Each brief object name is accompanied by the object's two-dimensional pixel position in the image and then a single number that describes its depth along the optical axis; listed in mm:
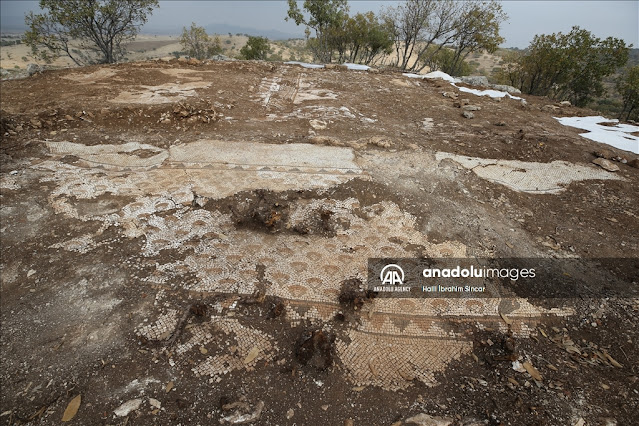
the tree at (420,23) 15399
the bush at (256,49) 21625
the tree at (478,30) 14602
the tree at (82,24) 12234
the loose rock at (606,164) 5645
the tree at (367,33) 18438
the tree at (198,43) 21359
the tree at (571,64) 13742
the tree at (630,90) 14562
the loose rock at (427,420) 2268
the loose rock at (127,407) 2209
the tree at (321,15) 16594
